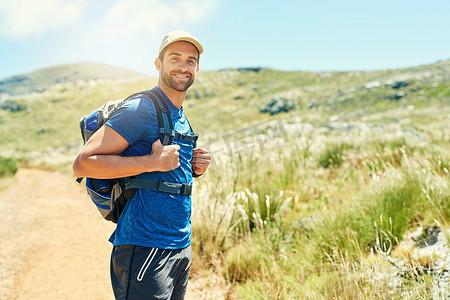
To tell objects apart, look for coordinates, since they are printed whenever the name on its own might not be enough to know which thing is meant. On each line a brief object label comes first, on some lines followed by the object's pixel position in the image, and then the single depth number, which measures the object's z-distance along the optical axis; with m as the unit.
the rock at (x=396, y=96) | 38.00
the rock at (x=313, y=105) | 47.66
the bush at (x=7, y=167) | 11.48
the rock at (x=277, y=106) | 51.31
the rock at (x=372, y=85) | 46.12
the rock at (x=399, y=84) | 42.38
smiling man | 1.47
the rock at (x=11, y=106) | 66.94
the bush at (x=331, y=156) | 7.16
